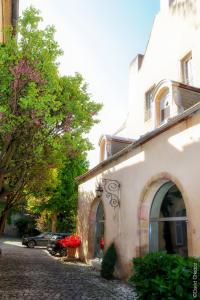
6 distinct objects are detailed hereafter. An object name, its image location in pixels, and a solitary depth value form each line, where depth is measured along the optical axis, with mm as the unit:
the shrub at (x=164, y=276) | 5062
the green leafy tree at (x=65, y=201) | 30714
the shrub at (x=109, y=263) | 11422
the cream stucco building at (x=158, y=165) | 8586
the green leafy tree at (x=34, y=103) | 8781
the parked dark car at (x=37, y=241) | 26969
